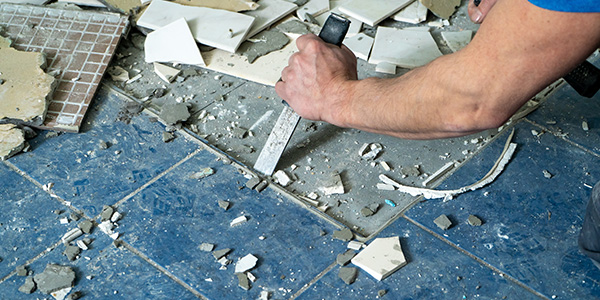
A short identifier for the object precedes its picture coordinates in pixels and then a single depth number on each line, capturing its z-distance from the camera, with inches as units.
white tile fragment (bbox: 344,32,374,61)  110.3
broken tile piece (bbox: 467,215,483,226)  78.3
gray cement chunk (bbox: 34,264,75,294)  70.7
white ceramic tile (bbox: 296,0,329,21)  120.7
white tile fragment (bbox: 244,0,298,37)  116.3
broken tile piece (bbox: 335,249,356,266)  73.2
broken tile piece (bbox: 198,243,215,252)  75.4
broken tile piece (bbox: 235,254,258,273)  72.9
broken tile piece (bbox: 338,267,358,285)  71.2
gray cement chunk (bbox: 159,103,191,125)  95.3
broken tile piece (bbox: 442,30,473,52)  113.3
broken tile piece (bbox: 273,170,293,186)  85.1
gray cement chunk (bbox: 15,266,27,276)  72.6
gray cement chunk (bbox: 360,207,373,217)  80.3
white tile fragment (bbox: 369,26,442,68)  108.7
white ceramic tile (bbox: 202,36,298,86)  105.6
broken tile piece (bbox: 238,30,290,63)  110.5
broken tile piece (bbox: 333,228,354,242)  76.3
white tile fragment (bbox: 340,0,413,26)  118.1
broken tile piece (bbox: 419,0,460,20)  121.0
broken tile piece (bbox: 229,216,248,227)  78.9
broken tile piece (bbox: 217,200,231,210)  81.0
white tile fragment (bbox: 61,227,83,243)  77.0
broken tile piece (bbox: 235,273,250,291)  70.6
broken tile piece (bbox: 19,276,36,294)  70.6
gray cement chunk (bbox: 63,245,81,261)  74.7
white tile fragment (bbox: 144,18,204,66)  108.4
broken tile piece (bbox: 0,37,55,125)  94.9
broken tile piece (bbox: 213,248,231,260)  74.4
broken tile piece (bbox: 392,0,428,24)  120.0
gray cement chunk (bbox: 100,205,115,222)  79.6
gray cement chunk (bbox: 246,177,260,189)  83.9
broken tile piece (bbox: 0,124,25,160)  90.2
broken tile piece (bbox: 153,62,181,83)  105.3
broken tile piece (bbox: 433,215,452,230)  77.6
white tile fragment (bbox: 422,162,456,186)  85.0
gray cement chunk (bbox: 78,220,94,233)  77.7
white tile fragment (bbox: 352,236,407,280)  72.0
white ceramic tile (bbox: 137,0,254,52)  110.9
